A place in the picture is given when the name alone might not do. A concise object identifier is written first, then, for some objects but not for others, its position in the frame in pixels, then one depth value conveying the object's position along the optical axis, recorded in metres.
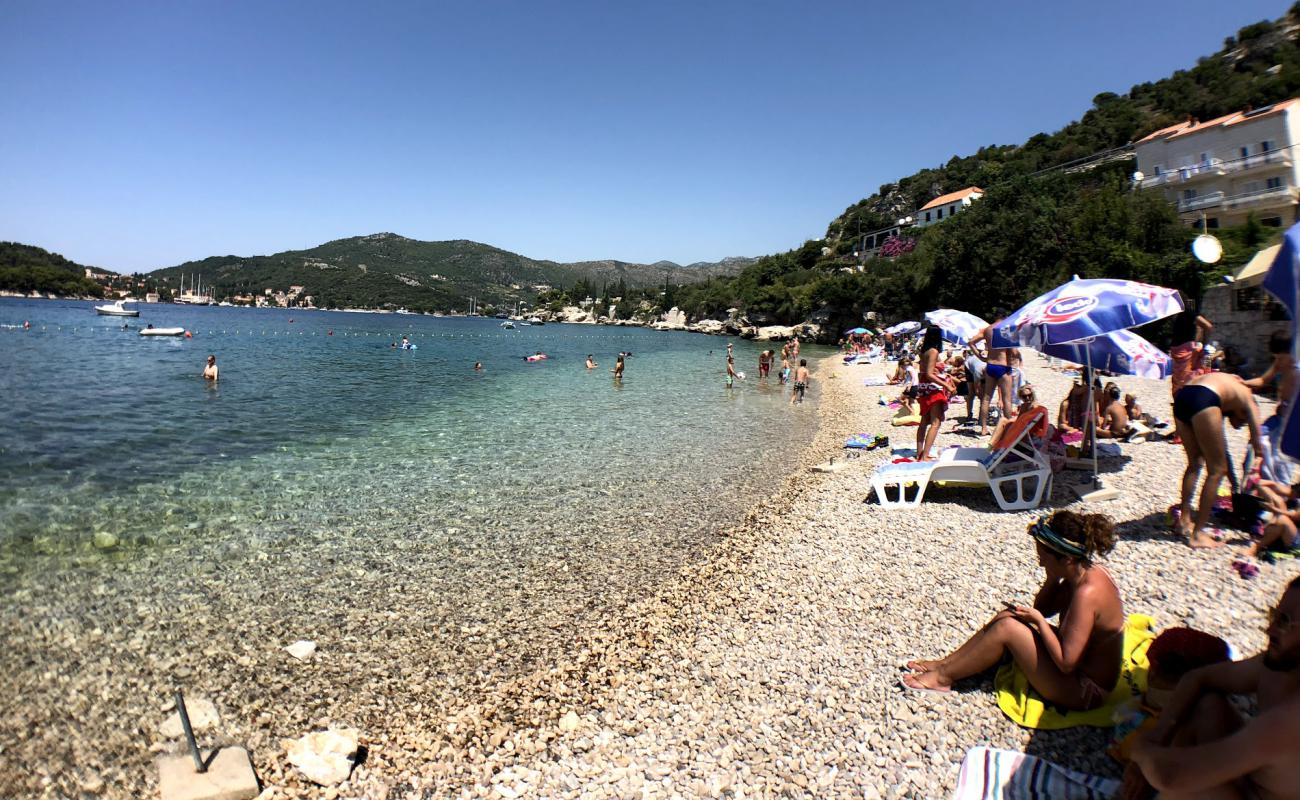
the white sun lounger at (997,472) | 7.89
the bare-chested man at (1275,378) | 6.41
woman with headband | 3.52
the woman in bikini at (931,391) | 9.92
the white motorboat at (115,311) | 94.56
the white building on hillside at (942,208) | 84.25
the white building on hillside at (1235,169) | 38.69
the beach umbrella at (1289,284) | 2.04
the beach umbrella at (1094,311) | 6.73
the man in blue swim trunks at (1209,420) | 5.77
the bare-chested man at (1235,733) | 1.94
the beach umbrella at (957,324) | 12.63
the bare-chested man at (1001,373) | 11.50
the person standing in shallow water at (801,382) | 22.62
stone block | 3.80
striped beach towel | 3.02
